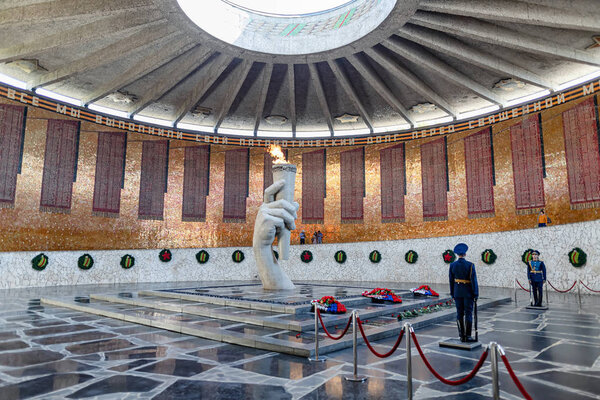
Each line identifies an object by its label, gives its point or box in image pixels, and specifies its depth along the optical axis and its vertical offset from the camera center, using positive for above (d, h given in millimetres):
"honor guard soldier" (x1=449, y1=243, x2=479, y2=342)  5242 -507
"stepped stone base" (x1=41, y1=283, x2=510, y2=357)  5486 -1119
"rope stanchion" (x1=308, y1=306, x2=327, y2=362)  4527 -1195
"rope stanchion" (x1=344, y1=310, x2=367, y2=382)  3822 -1185
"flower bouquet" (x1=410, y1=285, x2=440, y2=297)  9984 -921
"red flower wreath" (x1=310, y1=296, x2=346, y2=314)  7152 -936
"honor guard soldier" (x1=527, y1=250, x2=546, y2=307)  8859 -472
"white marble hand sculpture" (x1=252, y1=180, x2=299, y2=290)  10453 +677
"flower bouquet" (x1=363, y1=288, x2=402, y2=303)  8794 -923
